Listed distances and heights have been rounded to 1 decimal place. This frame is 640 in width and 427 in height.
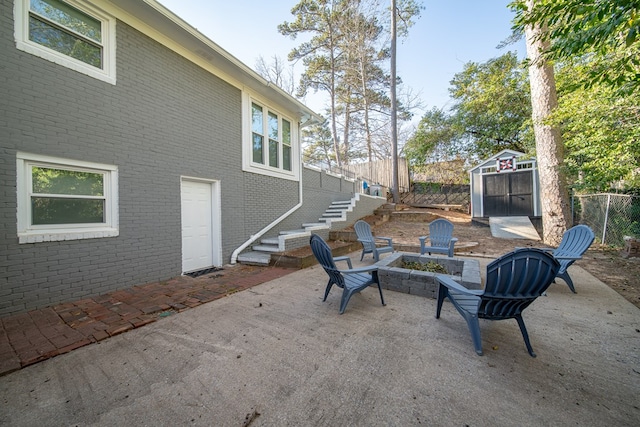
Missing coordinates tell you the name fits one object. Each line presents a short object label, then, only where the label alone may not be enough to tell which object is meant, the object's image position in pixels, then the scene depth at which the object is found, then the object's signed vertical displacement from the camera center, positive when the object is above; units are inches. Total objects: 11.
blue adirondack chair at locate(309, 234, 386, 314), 120.6 -33.1
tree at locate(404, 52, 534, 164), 434.6 +189.2
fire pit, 139.7 -39.6
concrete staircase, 223.9 -28.9
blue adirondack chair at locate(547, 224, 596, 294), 144.2 -23.9
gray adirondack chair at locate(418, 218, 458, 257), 217.3 -24.9
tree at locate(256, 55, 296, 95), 577.0 +352.2
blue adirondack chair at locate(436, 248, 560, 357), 83.4 -26.9
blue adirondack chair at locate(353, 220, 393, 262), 223.5 -25.2
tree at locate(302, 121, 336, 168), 714.2 +214.1
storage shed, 400.2 +42.1
